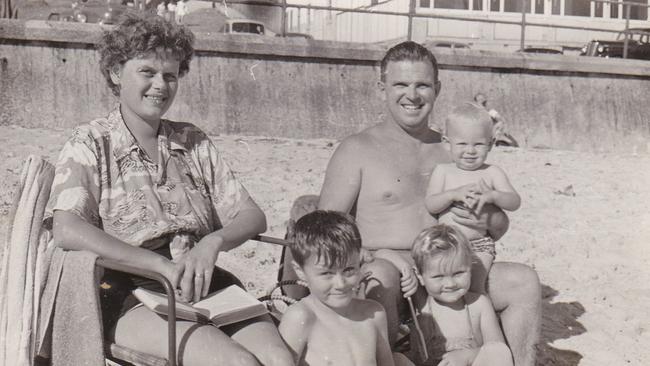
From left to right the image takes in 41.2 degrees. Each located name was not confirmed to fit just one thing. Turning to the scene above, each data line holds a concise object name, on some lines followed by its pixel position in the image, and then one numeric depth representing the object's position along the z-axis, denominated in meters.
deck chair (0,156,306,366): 2.97
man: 3.76
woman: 3.04
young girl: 3.45
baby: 3.71
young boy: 3.14
